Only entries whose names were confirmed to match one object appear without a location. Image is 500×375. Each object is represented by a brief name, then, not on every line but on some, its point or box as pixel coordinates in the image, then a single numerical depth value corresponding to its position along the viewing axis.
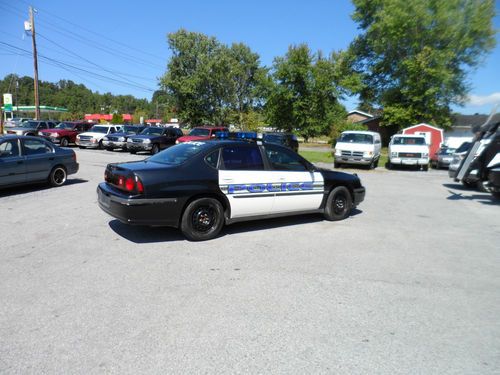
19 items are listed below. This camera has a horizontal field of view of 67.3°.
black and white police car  5.33
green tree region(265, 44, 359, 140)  38.31
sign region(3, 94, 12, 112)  40.43
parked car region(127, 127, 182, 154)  21.08
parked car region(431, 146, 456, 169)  21.98
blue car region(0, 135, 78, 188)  8.99
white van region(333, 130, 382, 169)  19.03
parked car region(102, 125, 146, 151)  22.72
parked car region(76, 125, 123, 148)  24.22
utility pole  31.14
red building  29.39
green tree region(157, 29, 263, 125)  49.88
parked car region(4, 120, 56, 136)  24.31
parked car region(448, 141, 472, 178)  13.60
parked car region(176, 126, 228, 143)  21.11
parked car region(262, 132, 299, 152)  18.91
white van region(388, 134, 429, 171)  20.00
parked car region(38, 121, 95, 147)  24.30
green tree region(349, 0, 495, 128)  34.78
